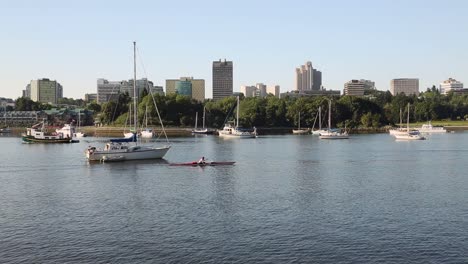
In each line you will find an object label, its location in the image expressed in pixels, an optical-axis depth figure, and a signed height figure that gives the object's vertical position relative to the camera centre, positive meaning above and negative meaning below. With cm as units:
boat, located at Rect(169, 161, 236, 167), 7269 -518
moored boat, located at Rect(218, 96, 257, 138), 15962 -310
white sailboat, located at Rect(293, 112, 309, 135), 18881 -315
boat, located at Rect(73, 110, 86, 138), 16275 -369
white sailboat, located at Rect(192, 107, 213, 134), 18300 -281
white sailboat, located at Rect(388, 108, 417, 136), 14700 -240
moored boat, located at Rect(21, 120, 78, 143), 12594 -352
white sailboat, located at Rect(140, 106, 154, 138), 15865 -304
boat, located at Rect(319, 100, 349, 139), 14911 -325
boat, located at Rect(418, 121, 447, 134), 19670 -251
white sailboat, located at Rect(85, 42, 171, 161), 7669 -395
